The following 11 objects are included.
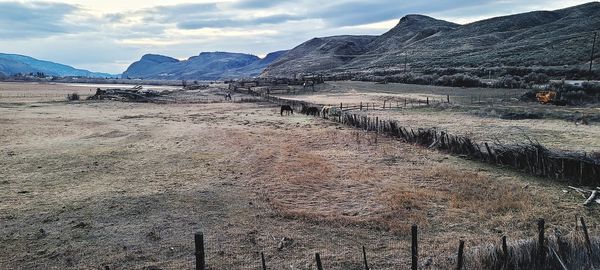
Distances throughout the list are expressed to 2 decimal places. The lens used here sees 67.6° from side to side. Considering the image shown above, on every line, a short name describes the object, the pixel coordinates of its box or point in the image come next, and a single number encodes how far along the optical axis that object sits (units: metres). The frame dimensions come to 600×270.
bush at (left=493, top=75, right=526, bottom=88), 50.75
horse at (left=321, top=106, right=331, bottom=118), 34.32
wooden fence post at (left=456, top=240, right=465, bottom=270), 6.85
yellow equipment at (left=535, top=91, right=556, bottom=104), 35.44
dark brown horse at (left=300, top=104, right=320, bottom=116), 35.88
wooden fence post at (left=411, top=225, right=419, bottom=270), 6.85
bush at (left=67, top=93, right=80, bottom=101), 52.36
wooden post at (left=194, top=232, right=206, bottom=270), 6.02
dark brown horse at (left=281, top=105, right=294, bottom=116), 36.53
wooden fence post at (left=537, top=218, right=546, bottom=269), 7.30
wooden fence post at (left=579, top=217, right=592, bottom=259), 7.37
